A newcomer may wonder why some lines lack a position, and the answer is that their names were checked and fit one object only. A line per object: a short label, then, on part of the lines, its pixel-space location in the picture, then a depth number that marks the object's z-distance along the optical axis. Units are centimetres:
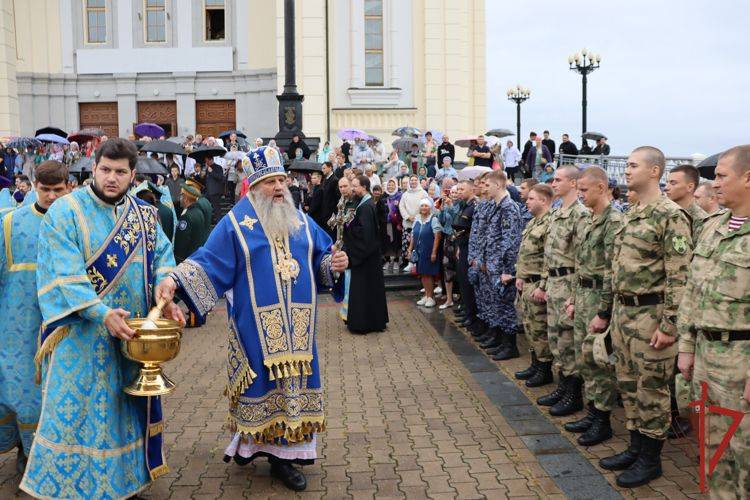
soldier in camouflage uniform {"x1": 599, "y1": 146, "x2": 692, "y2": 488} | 500
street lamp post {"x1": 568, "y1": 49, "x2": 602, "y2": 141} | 2617
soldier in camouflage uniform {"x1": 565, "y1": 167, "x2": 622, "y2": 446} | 583
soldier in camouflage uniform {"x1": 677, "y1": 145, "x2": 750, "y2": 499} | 375
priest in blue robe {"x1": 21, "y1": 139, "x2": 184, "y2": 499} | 432
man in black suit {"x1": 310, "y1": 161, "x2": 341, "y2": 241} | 1420
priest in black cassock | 1045
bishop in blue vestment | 506
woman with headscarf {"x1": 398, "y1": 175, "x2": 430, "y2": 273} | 1412
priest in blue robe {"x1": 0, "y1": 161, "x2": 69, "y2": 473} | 513
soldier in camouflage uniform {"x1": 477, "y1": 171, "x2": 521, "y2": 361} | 869
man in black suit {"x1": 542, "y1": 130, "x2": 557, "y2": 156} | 2382
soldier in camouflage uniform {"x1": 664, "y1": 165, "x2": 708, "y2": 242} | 604
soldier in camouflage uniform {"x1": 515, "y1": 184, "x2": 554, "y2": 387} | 752
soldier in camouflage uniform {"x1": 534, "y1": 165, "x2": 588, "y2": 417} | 659
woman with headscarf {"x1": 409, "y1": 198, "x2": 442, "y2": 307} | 1229
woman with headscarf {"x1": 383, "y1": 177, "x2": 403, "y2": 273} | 1488
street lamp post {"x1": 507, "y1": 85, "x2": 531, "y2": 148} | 3488
